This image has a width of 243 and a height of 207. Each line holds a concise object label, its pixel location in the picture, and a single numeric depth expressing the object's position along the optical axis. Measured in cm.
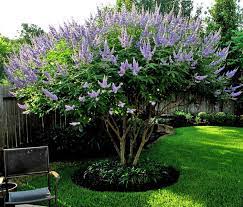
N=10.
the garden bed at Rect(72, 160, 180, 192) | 369
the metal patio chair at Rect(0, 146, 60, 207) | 298
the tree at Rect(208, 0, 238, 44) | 1129
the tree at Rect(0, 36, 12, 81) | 1819
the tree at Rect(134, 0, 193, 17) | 1686
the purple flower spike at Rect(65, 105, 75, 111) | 304
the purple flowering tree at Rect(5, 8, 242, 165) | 317
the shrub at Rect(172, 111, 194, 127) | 909
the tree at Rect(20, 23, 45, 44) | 2631
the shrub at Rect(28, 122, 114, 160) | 499
